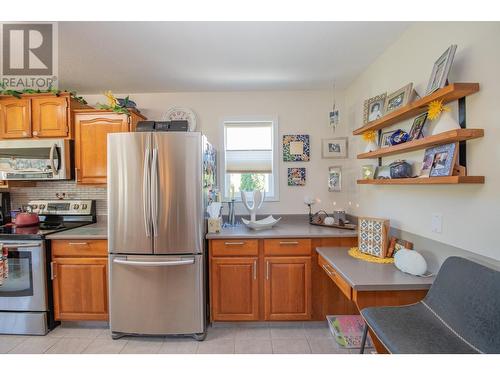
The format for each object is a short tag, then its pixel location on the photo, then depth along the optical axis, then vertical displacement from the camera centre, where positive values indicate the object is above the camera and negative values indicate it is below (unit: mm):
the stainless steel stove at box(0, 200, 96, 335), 2096 -868
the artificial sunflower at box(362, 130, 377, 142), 2068 +431
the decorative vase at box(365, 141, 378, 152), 2062 +335
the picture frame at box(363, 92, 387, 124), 1931 +647
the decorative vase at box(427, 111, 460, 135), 1284 +328
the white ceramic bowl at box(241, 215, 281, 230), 2381 -380
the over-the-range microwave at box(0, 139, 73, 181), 2467 +299
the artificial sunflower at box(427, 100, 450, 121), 1353 +428
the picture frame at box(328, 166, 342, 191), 2760 +83
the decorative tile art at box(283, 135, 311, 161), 2844 +447
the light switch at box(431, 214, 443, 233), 1471 -242
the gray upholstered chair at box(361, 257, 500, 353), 1030 -660
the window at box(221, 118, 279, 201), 2861 +363
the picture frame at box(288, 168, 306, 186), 2846 +104
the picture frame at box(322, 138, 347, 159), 2789 +434
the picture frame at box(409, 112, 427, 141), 1519 +374
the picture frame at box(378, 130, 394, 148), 1869 +373
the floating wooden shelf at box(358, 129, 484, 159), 1168 +241
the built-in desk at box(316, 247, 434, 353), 1383 -586
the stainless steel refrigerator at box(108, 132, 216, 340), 1960 -370
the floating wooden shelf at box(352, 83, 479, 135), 1198 +475
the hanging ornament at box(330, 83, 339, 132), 2687 +766
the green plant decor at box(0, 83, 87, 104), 2401 +984
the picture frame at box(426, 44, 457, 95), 1273 +633
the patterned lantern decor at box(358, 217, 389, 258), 1787 -393
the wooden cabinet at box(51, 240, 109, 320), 2166 -807
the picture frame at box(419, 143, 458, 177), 1269 +134
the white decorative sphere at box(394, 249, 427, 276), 1473 -488
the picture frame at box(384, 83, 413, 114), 1637 +622
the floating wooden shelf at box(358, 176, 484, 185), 1182 +23
